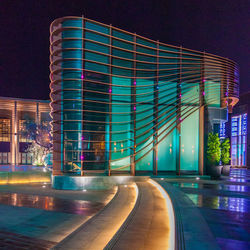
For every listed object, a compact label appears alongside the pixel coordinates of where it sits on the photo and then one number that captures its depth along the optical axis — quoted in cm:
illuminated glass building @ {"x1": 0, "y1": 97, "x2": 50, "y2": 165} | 5119
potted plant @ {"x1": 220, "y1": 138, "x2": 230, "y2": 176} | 2254
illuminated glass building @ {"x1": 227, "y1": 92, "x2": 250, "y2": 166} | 5116
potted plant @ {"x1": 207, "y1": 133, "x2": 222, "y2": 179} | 2112
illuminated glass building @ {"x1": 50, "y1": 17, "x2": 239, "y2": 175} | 1844
